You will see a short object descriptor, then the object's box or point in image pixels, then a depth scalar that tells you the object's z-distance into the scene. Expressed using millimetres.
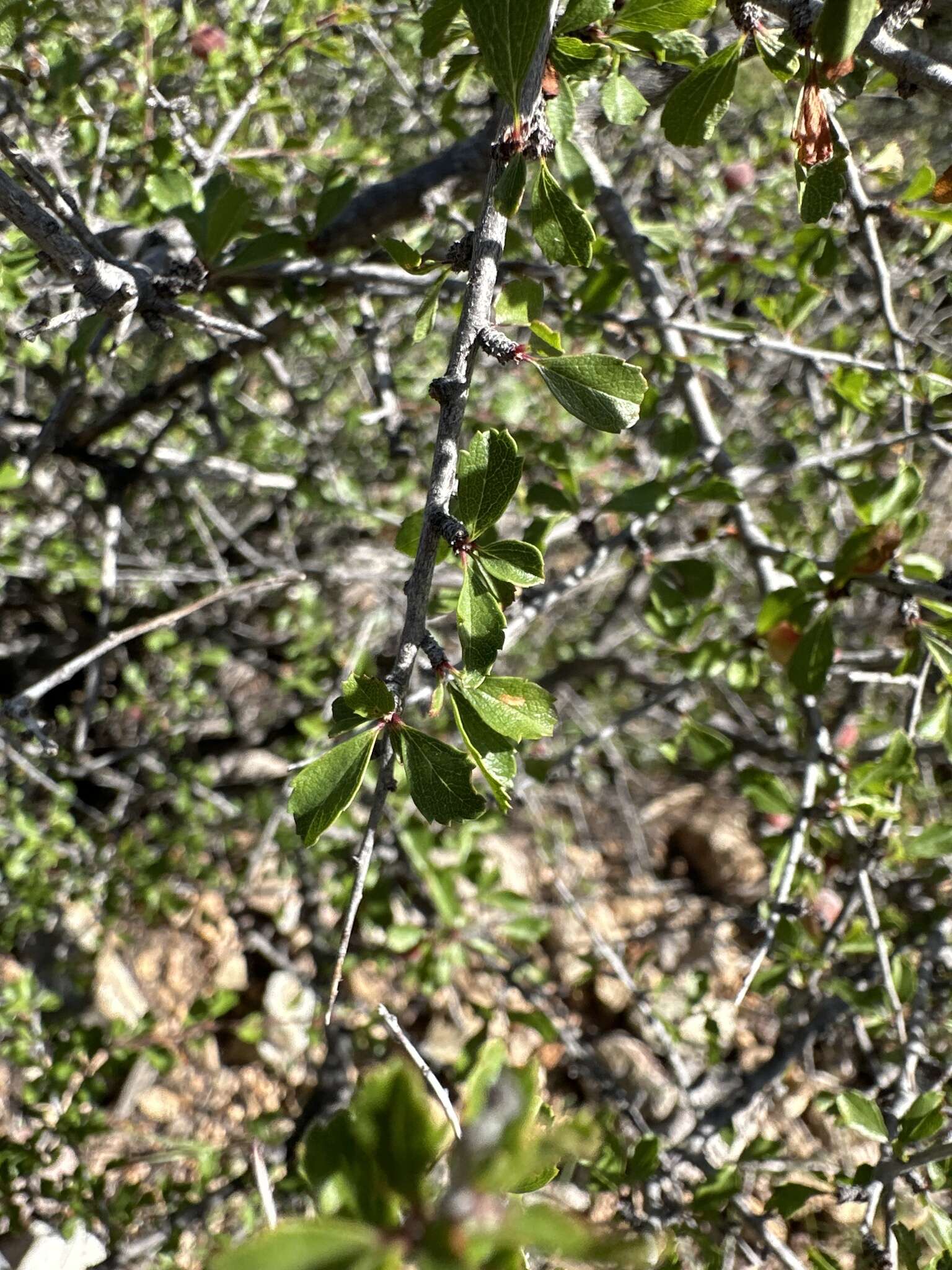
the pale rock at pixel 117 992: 413
